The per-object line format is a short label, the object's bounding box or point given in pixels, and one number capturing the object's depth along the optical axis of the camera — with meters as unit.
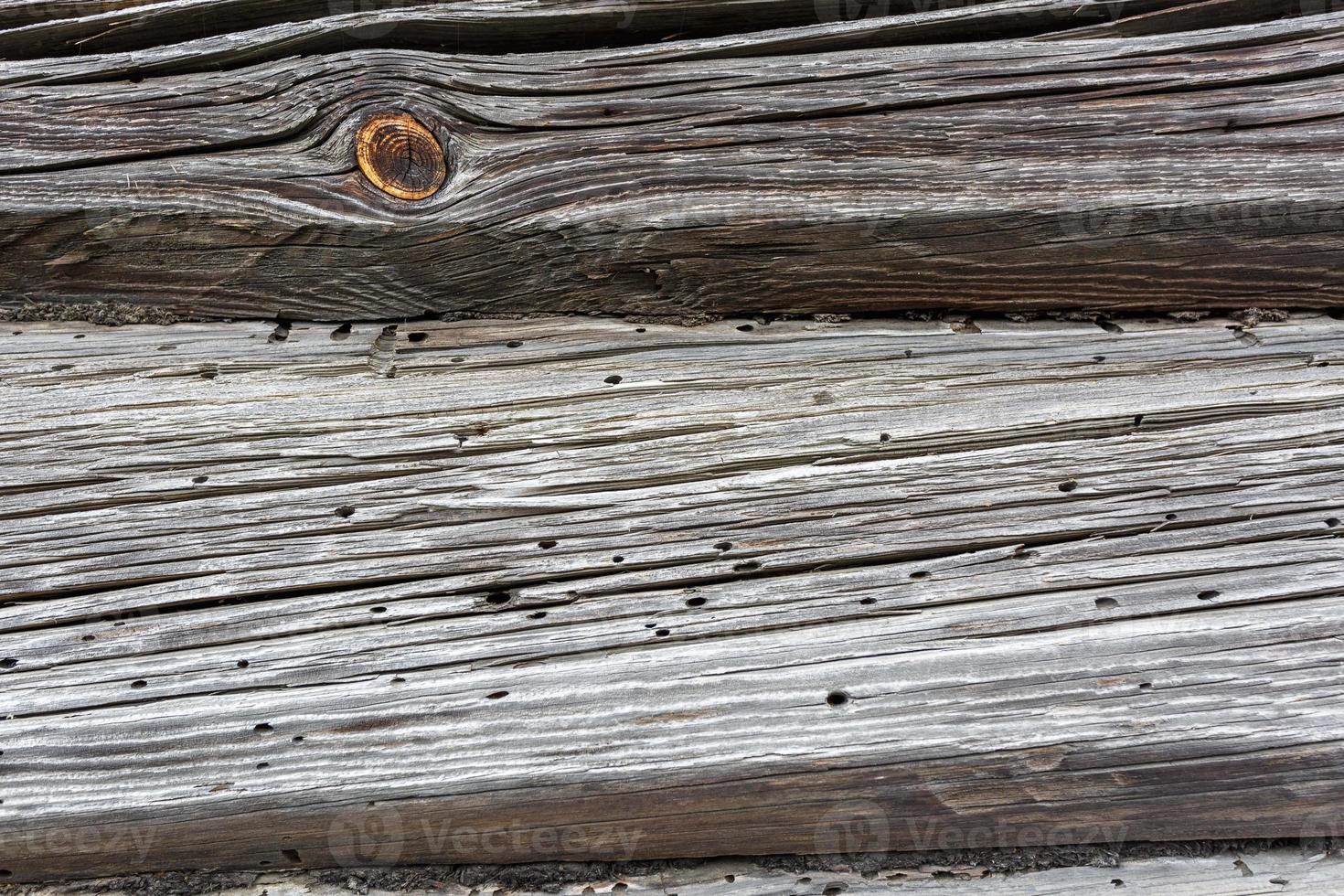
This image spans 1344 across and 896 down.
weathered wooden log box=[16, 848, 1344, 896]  0.69
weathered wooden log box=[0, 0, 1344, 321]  0.74
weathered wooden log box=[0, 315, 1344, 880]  0.69
